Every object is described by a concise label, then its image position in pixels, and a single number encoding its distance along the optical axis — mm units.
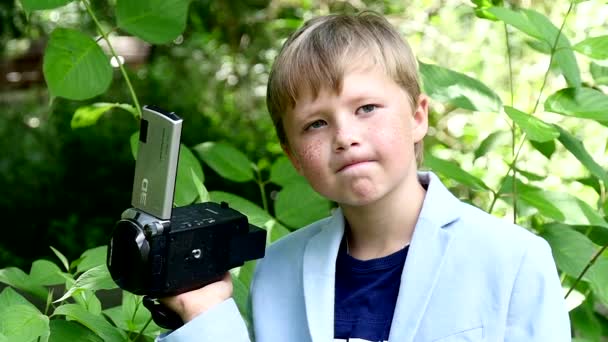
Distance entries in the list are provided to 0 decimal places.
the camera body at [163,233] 1315
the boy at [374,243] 1390
